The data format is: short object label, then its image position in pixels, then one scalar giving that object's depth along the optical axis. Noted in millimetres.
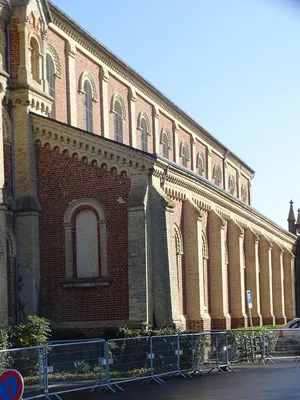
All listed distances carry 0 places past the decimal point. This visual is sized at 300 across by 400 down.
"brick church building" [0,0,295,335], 28000
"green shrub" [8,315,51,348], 24250
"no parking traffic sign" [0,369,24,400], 11383
